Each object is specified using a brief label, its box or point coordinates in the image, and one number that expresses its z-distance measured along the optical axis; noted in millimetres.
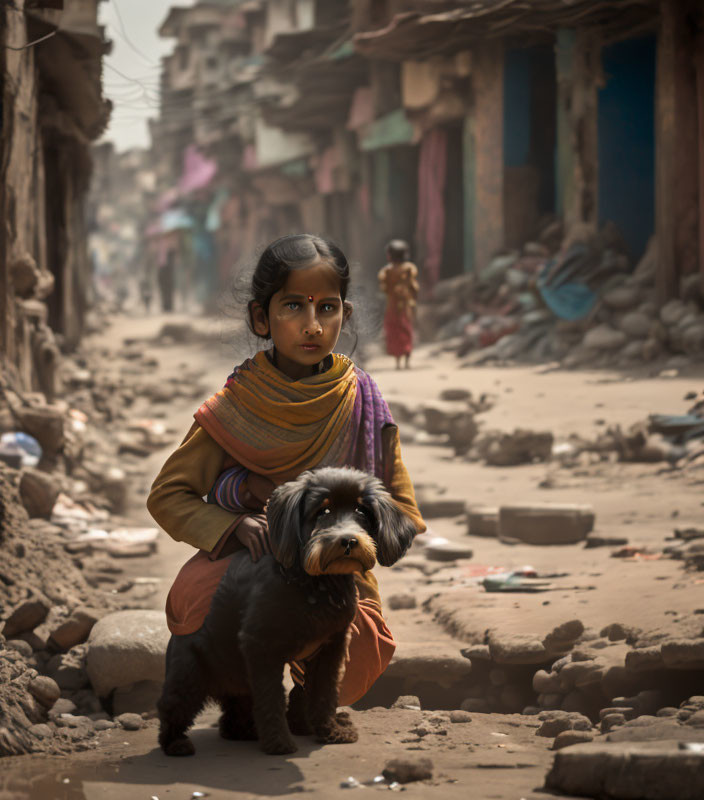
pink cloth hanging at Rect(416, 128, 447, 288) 18859
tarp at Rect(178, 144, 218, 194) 36719
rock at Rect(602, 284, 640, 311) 13648
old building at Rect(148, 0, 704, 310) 12609
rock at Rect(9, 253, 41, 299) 8930
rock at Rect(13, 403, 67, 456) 7828
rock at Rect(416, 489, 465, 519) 7953
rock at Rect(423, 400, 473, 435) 10780
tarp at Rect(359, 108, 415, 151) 19422
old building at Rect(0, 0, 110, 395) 8469
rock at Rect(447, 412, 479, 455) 10266
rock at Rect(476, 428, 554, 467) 9375
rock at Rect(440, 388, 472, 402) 11664
